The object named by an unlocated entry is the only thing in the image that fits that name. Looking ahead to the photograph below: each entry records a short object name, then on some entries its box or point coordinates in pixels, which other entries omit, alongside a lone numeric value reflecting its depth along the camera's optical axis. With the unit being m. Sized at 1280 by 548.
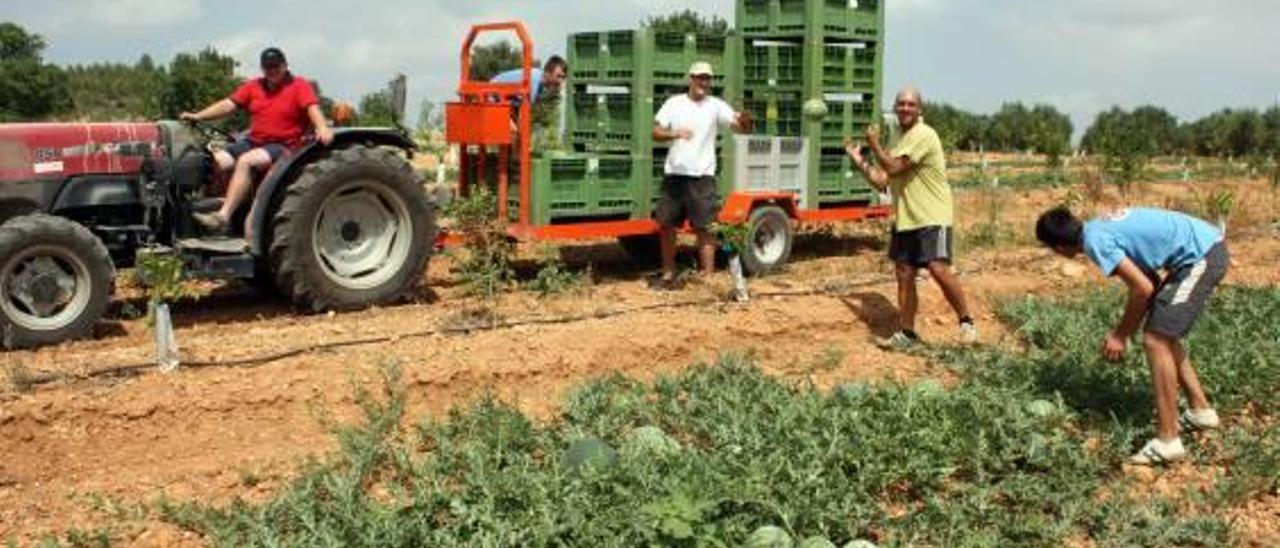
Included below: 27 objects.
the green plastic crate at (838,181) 11.41
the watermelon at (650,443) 5.06
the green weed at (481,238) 8.71
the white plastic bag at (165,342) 6.14
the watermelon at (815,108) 10.66
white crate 10.65
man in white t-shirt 9.20
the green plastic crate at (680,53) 10.19
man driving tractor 7.91
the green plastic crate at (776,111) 11.12
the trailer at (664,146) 9.59
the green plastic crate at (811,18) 10.89
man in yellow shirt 7.75
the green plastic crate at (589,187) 9.51
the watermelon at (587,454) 4.94
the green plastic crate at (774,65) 11.05
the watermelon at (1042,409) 6.03
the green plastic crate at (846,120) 11.34
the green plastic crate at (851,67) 11.12
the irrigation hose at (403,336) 6.03
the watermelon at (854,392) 6.06
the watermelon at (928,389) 6.02
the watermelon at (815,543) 4.31
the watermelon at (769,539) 4.27
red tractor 7.04
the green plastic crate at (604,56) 10.19
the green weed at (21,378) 5.82
